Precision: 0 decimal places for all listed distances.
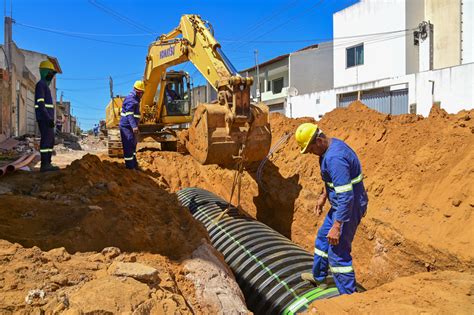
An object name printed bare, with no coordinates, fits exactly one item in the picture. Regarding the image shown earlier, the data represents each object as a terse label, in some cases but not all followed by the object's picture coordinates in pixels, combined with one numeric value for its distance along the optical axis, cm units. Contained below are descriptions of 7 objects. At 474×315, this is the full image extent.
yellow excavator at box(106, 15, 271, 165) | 601
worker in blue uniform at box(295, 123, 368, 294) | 383
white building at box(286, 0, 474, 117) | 1647
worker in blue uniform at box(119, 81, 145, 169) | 783
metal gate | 1778
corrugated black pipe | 411
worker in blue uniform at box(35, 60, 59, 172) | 662
